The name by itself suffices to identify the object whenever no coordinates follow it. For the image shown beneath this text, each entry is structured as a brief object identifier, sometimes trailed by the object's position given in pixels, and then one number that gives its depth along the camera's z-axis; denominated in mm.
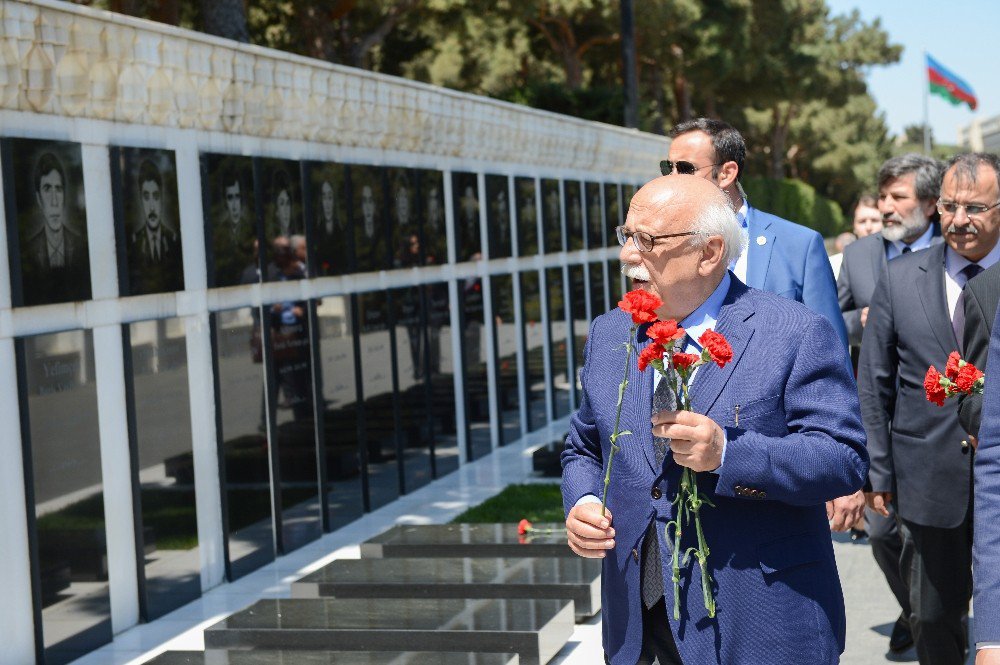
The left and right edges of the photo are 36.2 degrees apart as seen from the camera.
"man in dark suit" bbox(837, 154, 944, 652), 6750
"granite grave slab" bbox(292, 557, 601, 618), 7730
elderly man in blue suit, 3254
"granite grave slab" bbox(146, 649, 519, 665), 6336
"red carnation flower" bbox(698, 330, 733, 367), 3014
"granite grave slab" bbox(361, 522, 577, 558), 8734
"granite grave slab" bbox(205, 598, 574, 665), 6660
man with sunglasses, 4918
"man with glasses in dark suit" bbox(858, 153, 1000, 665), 5340
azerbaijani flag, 53469
